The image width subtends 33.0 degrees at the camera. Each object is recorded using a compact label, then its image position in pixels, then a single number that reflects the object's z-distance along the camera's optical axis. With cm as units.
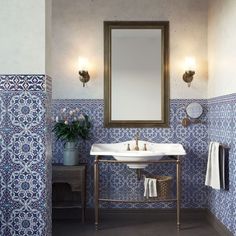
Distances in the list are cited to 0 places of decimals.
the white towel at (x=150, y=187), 408
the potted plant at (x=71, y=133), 427
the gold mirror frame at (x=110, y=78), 444
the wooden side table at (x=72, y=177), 410
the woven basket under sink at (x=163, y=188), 411
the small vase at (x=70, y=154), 427
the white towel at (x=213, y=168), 367
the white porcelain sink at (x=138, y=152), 393
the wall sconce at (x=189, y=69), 441
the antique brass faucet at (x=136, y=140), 432
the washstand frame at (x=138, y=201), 398
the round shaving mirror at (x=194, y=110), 445
